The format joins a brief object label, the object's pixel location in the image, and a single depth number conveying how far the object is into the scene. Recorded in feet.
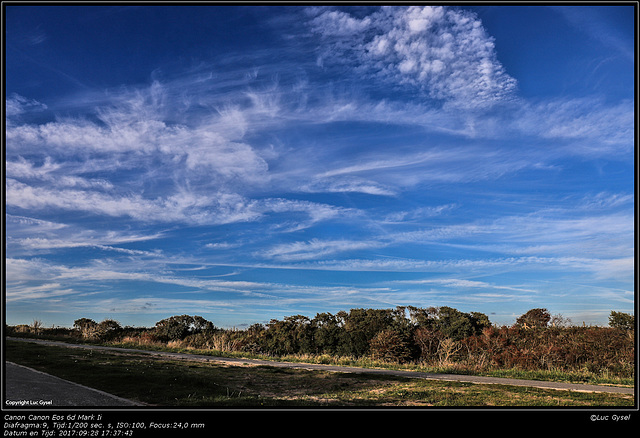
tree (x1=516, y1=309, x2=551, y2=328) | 75.87
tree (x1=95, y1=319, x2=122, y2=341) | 124.06
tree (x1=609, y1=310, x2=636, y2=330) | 66.54
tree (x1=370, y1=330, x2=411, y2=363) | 75.87
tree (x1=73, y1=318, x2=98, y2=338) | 123.60
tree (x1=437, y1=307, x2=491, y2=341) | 83.28
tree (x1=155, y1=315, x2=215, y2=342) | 116.57
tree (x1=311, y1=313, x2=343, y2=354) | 93.97
